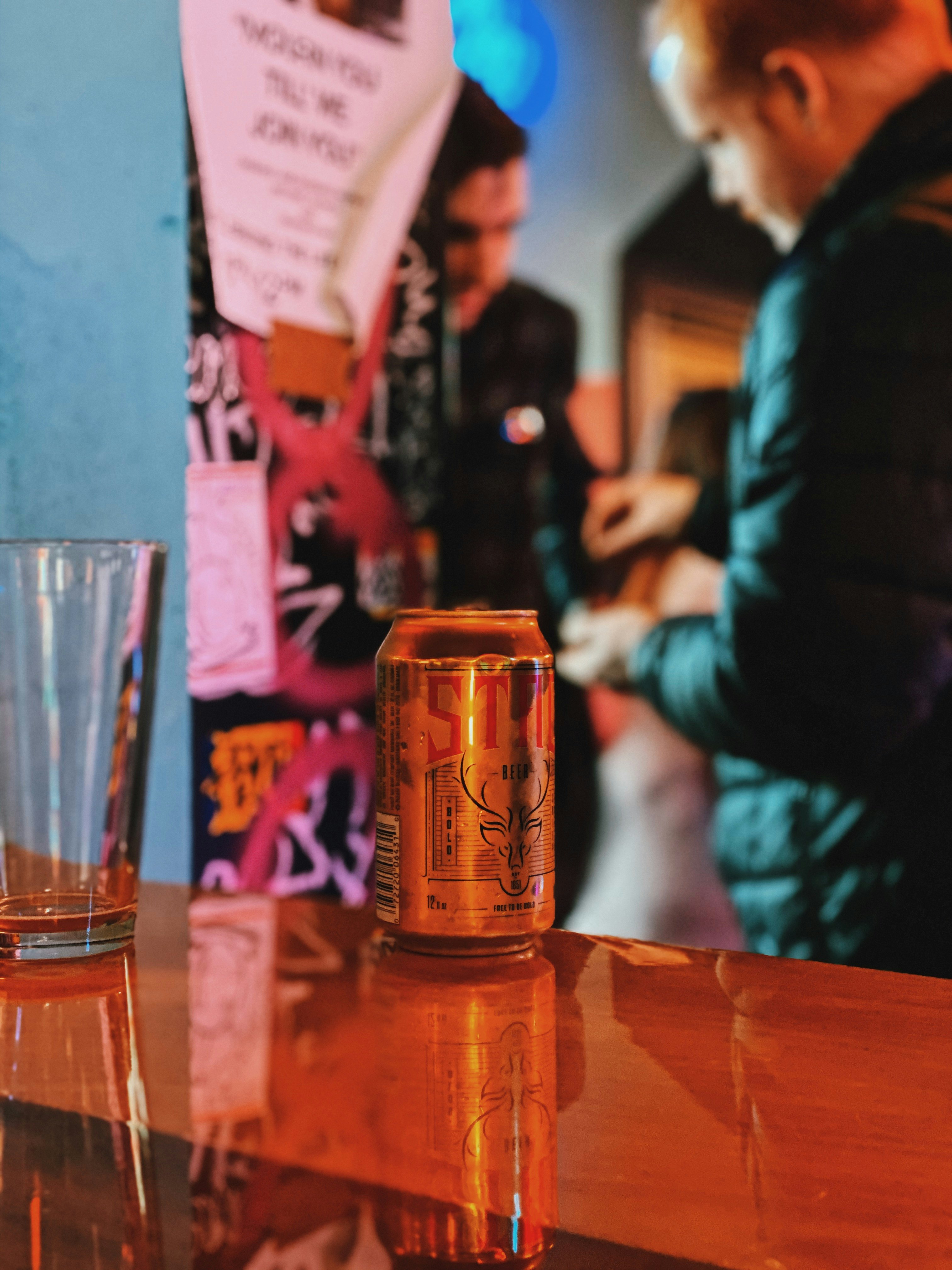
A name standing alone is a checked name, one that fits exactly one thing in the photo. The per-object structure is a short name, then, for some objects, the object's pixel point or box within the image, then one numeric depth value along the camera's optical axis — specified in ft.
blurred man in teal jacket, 5.32
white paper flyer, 4.88
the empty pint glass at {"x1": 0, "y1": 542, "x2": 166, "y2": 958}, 2.21
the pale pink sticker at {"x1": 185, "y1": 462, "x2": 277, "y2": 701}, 4.81
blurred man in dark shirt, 6.31
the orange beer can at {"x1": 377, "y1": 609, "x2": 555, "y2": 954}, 2.10
